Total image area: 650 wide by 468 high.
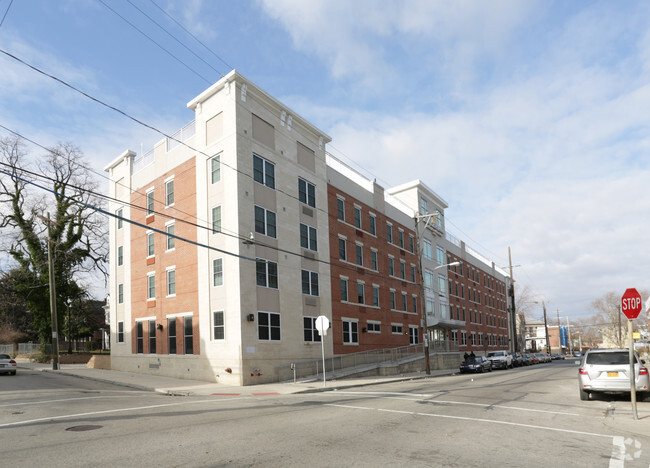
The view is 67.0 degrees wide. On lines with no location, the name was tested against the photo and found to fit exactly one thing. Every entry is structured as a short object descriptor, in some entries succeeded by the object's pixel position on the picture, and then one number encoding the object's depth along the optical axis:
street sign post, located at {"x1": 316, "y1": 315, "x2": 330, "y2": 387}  21.80
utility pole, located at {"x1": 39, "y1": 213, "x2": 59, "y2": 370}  33.44
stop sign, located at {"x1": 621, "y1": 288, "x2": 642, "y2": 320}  11.42
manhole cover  10.51
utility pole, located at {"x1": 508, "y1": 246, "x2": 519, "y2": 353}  59.40
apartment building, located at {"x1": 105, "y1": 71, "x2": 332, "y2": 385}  25.69
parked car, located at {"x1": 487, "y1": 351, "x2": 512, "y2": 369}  42.50
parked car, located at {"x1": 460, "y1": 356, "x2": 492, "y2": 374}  36.06
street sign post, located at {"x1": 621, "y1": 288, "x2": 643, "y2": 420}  11.37
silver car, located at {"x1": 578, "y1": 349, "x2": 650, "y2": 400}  14.49
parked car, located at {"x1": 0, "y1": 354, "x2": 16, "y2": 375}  28.45
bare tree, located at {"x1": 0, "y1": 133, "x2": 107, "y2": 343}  40.53
